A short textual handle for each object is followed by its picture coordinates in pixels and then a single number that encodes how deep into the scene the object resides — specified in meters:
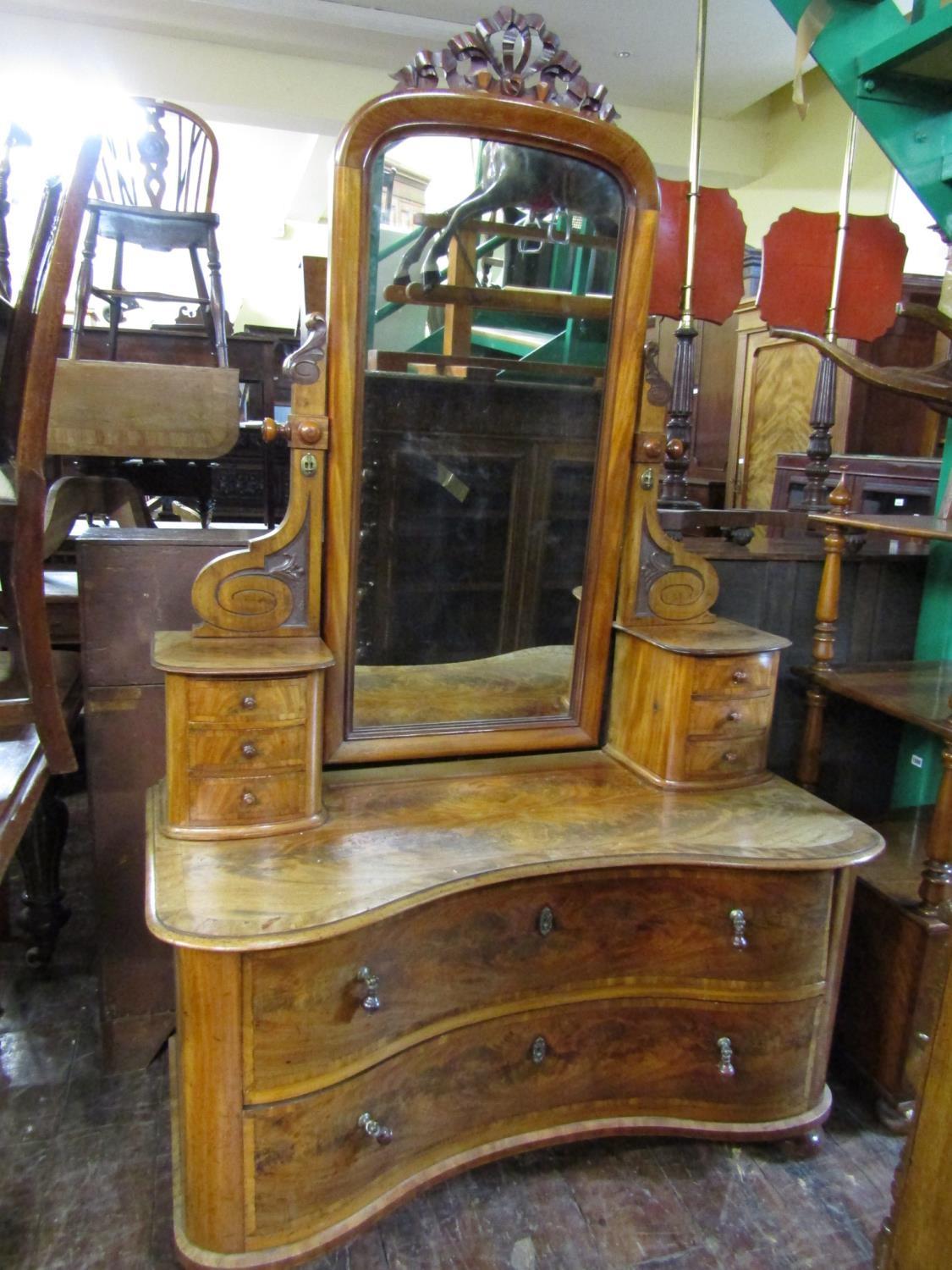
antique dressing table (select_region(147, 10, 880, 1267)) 1.28
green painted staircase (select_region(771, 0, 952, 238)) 1.71
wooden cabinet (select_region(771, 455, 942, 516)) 2.80
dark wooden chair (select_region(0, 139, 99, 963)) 1.33
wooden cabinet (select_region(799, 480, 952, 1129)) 1.65
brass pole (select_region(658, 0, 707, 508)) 1.79
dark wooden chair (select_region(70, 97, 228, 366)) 2.69
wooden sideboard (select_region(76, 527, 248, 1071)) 1.62
